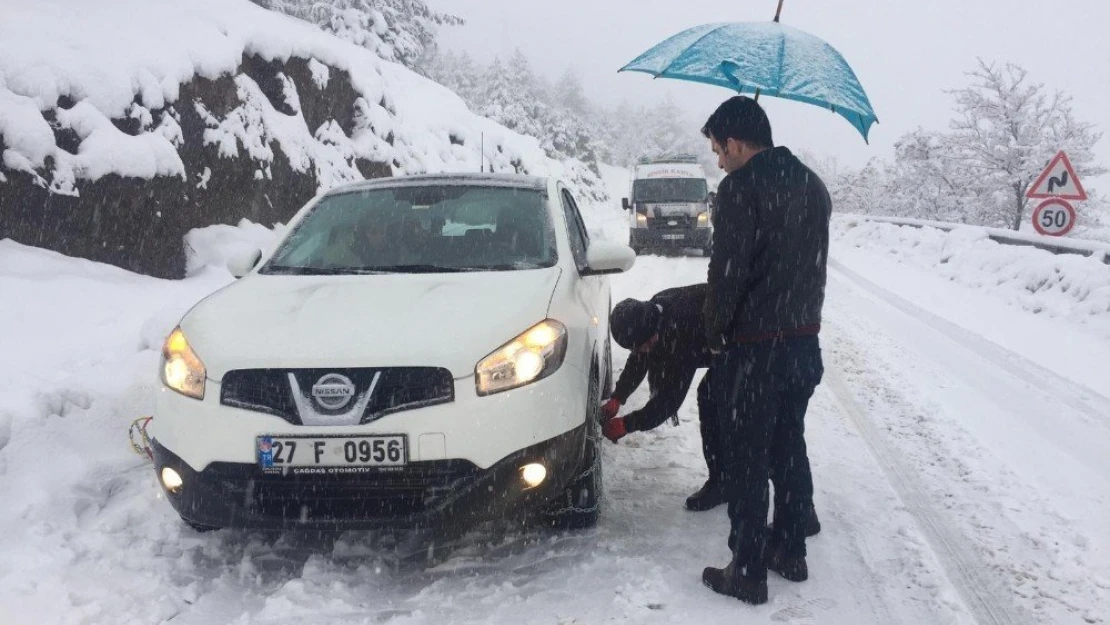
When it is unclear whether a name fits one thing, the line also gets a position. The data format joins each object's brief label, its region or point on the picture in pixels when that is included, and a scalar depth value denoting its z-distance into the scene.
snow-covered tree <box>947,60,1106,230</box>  32.09
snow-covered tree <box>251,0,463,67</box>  24.77
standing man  2.76
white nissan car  2.81
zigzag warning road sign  11.02
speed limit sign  11.61
